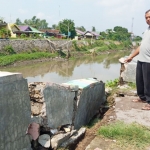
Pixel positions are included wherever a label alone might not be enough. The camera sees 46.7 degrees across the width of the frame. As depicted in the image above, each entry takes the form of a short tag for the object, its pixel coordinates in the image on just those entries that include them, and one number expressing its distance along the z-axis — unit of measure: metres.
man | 2.81
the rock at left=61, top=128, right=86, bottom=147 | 2.15
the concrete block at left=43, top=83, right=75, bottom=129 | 2.15
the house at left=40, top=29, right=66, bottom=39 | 29.68
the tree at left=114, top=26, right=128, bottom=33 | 51.77
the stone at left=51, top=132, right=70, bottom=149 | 2.03
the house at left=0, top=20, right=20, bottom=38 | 20.84
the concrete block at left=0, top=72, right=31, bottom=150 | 1.66
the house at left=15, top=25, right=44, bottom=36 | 23.86
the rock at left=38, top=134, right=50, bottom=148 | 2.02
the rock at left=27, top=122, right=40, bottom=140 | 1.96
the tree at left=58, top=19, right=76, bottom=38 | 29.00
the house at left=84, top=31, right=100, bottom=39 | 37.49
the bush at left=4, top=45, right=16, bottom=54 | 15.41
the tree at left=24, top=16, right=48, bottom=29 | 42.75
